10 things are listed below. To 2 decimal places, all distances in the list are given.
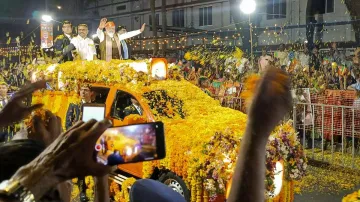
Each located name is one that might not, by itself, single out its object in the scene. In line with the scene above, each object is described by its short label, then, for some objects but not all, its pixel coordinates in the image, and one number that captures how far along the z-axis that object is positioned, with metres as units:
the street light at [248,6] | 12.28
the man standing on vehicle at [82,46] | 10.52
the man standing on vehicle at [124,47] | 10.71
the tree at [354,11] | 14.42
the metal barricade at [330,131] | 9.52
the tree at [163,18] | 25.80
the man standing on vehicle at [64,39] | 11.12
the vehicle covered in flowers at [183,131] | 5.75
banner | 28.04
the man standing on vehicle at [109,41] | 10.27
